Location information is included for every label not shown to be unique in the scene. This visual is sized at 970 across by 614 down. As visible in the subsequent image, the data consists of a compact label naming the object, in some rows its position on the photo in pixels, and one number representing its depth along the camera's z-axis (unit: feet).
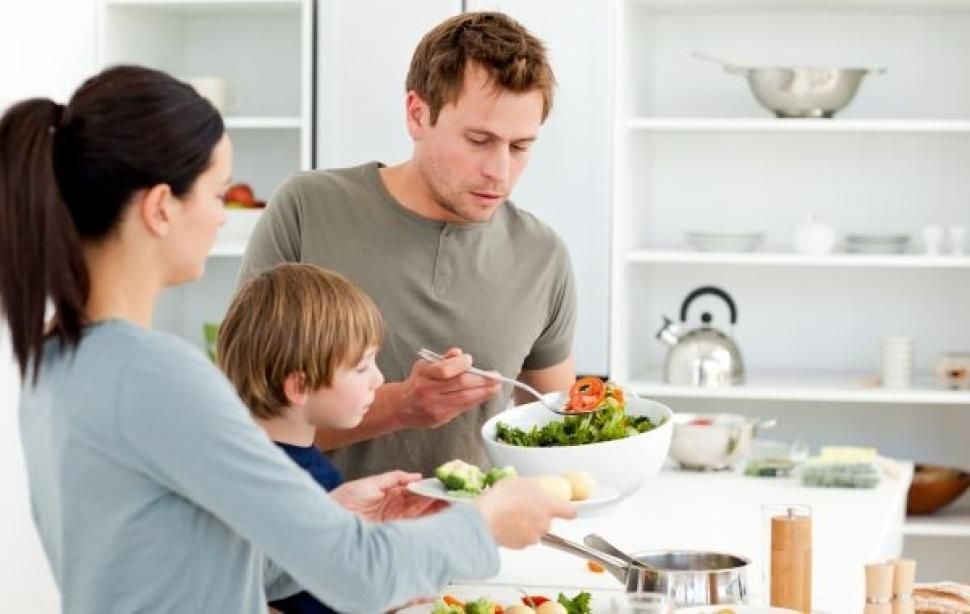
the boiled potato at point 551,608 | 6.21
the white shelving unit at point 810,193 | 15.29
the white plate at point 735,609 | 5.96
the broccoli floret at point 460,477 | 6.57
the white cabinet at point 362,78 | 14.84
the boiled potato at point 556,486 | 6.15
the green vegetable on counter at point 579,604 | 6.39
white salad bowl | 7.43
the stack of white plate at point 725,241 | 14.58
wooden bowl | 14.20
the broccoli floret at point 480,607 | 6.10
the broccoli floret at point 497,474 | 6.75
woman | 4.69
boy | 6.45
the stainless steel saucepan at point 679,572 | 6.22
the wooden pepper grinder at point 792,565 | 6.54
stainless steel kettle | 14.24
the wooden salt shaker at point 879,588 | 6.38
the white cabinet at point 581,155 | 14.47
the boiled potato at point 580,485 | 6.57
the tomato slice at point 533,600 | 6.44
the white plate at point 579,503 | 6.46
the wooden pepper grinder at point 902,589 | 6.49
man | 8.05
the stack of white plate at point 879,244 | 14.48
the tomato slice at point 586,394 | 7.98
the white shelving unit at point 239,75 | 16.16
